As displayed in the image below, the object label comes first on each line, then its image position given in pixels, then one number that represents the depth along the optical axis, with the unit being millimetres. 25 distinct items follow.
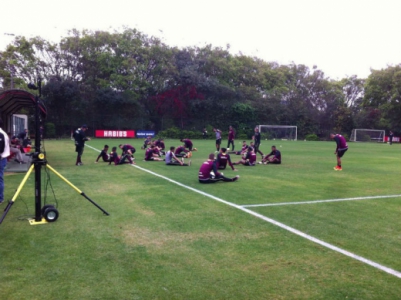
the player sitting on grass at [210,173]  11359
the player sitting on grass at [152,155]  18412
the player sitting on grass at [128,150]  17219
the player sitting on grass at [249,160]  16891
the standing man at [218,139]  24359
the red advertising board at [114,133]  45244
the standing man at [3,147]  7577
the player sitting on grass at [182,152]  18328
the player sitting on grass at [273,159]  17938
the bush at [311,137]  53719
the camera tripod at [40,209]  6324
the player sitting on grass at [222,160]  14414
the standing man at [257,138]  21609
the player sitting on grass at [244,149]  20297
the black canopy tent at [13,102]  13858
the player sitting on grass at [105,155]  17297
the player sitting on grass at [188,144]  22069
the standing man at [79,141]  15932
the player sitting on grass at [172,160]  16547
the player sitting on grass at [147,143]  25594
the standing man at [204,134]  48125
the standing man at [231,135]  24252
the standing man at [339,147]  15469
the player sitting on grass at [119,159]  16562
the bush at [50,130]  42547
